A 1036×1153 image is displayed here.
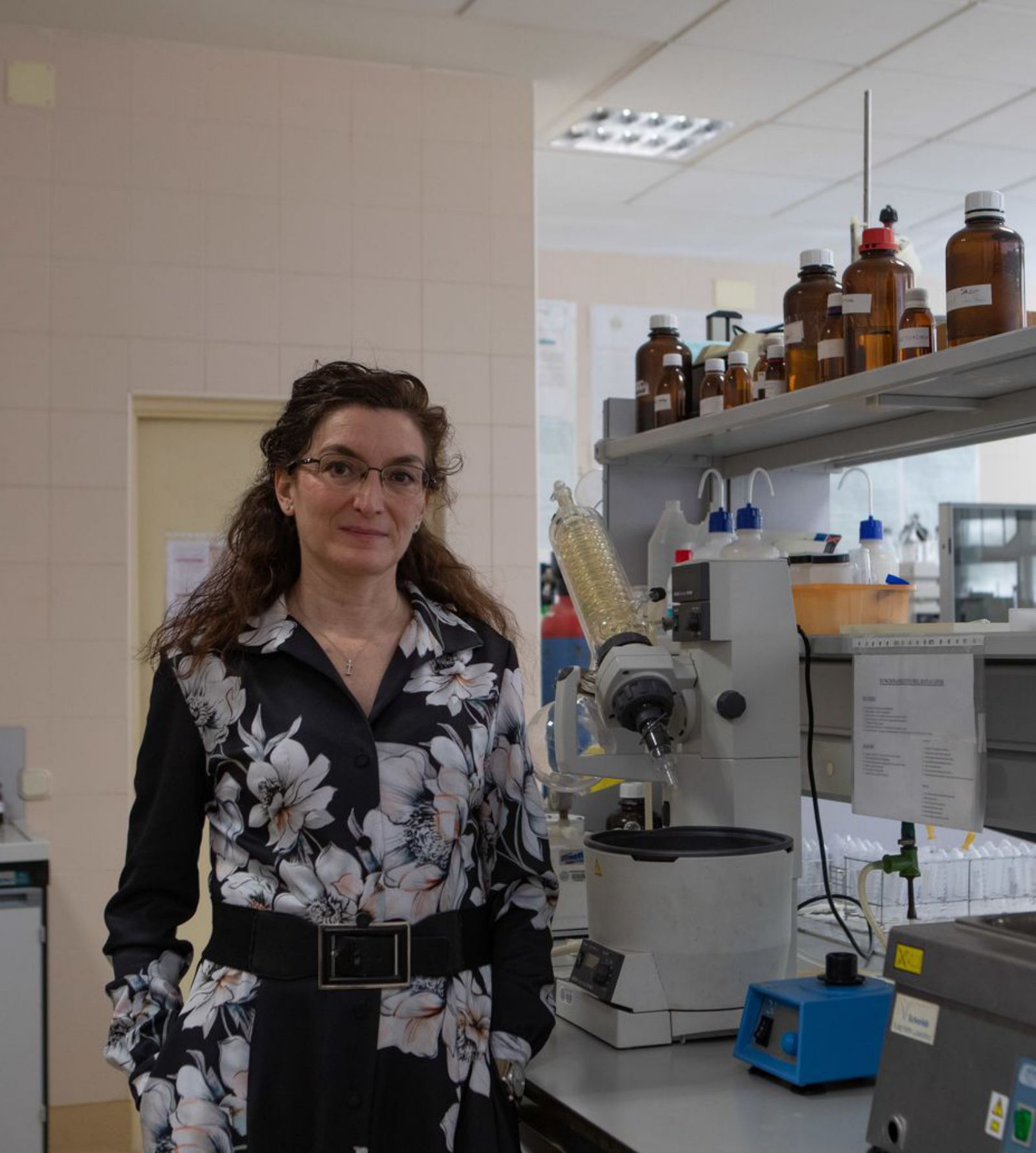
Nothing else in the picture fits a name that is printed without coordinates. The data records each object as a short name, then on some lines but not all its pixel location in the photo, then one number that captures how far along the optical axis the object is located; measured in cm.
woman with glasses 145
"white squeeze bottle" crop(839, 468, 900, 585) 209
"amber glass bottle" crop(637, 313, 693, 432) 249
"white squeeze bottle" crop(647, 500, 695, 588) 248
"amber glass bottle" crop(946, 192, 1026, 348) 170
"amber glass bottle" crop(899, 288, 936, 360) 180
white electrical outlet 365
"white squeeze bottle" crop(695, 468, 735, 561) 212
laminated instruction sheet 166
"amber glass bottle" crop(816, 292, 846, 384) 195
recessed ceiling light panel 445
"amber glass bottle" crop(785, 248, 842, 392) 206
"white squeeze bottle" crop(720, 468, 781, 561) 207
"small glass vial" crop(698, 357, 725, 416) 232
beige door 387
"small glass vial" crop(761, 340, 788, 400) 214
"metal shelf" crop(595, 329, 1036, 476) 171
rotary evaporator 167
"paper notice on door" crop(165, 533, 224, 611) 389
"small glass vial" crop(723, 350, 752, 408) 228
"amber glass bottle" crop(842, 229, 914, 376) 190
